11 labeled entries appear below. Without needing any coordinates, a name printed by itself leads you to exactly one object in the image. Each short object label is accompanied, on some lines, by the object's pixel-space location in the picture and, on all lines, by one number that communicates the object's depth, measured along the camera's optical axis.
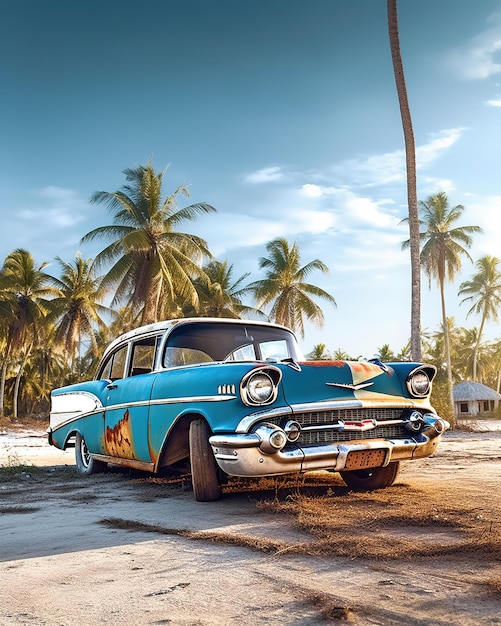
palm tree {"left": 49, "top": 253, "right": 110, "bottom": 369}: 39.59
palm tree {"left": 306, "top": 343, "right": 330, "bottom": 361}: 53.81
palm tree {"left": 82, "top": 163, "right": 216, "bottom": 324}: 28.47
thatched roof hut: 46.28
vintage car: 4.86
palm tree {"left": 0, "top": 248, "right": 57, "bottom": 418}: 39.16
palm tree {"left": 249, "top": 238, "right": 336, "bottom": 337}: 36.81
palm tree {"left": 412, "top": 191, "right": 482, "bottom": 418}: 39.78
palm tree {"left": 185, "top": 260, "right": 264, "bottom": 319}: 37.81
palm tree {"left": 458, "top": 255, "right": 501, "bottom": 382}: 50.72
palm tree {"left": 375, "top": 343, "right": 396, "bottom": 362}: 58.09
